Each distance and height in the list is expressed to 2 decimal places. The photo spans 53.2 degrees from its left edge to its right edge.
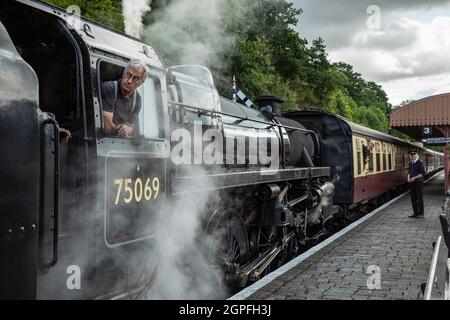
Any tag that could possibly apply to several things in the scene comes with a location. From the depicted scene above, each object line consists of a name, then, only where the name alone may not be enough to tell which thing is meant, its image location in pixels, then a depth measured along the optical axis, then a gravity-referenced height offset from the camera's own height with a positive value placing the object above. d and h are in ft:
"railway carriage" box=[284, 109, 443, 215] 38.45 +0.82
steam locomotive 7.79 -0.10
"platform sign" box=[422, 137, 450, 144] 53.21 +2.69
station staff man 37.40 -1.69
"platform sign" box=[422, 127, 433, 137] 61.29 +4.38
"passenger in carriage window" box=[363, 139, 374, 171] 43.88 +1.12
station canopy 54.95 +6.17
